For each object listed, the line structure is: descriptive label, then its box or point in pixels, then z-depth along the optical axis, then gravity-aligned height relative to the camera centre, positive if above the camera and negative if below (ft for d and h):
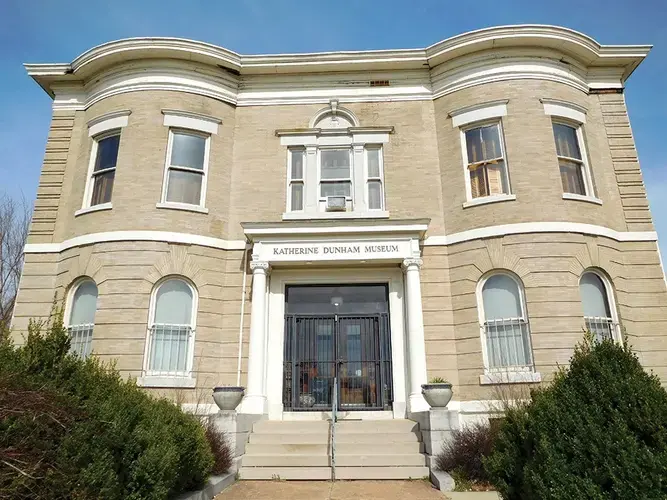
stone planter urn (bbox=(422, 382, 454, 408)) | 30.27 -0.17
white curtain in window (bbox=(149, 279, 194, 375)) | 36.37 +4.65
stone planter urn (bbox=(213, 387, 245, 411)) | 31.53 -0.32
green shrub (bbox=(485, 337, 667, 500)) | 13.85 -1.38
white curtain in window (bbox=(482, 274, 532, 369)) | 35.35 +4.55
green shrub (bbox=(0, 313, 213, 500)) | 15.26 -1.32
